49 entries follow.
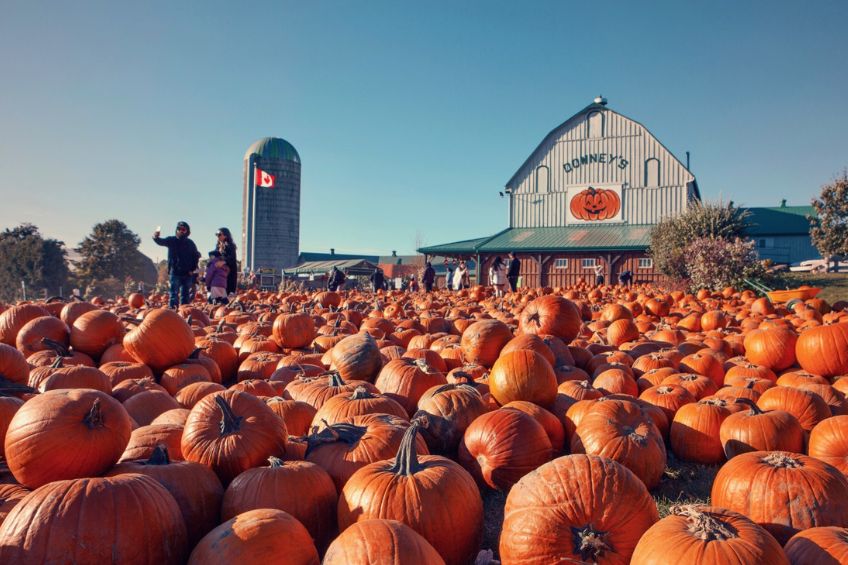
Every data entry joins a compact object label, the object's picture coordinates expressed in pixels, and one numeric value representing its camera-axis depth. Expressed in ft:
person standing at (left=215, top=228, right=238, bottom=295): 34.19
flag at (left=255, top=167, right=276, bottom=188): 156.25
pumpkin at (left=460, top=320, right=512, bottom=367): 15.84
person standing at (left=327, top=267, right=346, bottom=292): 62.44
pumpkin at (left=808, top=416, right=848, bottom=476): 10.11
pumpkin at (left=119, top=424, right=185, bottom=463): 8.45
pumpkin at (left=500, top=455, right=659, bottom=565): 6.59
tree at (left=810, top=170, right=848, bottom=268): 99.19
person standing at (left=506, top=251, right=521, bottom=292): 56.59
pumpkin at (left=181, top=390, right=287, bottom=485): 8.14
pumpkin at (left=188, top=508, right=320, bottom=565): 5.75
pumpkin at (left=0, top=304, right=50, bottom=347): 17.84
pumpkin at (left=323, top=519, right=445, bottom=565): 5.32
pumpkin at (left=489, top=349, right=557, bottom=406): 12.02
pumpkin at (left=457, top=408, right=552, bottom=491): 9.45
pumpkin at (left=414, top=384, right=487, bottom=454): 10.37
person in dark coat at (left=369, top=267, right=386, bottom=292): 71.89
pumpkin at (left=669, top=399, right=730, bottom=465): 11.83
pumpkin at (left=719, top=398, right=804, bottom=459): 10.75
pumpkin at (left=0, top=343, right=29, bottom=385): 11.34
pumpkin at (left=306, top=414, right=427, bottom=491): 8.20
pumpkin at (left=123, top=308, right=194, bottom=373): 14.71
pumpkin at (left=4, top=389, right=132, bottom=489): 7.30
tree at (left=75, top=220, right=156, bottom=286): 114.62
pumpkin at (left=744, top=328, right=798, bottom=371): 17.42
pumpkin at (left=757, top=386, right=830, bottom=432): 12.35
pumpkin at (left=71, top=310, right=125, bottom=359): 16.30
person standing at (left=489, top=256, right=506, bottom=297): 50.85
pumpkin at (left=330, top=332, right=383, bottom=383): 14.53
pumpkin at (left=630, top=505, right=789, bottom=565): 5.61
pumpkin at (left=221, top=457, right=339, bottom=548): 7.19
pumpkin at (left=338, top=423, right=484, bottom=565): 6.88
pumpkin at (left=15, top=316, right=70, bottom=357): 16.10
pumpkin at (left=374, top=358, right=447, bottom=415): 12.39
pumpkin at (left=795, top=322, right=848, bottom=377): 15.75
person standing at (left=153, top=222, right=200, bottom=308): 31.68
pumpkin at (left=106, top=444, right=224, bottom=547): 7.17
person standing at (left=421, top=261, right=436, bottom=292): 65.57
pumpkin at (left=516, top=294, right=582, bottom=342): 18.95
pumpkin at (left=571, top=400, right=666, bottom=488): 9.87
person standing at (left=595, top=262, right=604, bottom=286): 81.25
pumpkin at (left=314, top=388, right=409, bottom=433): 10.01
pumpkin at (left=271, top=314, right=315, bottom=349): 19.99
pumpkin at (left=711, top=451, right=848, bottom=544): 7.34
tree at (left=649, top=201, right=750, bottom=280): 60.54
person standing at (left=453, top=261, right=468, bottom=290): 68.33
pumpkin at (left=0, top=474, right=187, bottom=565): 5.75
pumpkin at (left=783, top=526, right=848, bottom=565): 5.82
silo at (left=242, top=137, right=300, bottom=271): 155.02
